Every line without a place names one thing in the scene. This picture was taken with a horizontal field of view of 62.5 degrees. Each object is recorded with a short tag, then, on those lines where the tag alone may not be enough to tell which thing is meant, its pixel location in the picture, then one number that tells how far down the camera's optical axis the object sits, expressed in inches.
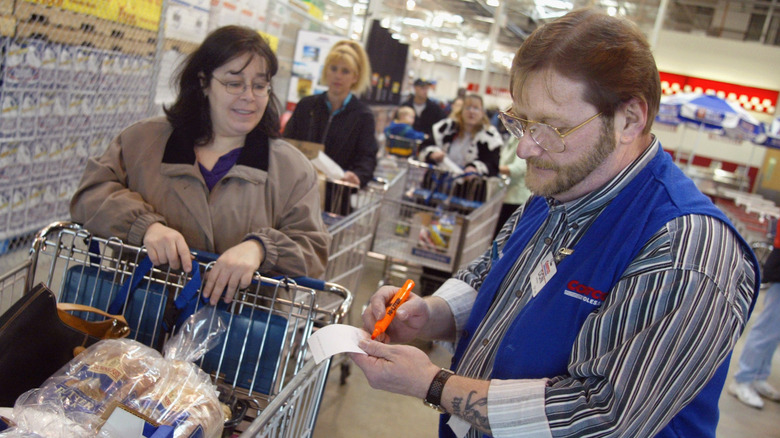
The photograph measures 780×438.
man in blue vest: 49.3
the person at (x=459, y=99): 422.6
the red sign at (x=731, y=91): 771.4
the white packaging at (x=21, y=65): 120.6
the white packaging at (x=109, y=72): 147.3
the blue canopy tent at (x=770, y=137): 538.3
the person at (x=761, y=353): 207.2
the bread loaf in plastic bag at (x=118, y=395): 52.8
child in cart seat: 270.7
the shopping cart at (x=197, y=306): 76.3
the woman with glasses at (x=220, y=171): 86.2
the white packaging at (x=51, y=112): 133.0
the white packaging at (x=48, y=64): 129.1
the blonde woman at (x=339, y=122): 185.6
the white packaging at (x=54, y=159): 141.2
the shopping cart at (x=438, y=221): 199.0
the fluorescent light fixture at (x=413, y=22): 687.7
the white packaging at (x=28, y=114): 127.1
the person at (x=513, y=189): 256.1
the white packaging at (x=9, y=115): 122.7
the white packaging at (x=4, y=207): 130.9
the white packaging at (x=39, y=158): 135.4
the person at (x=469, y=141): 243.1
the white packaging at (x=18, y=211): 134.9
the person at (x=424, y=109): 373.7
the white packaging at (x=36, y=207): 139.8
